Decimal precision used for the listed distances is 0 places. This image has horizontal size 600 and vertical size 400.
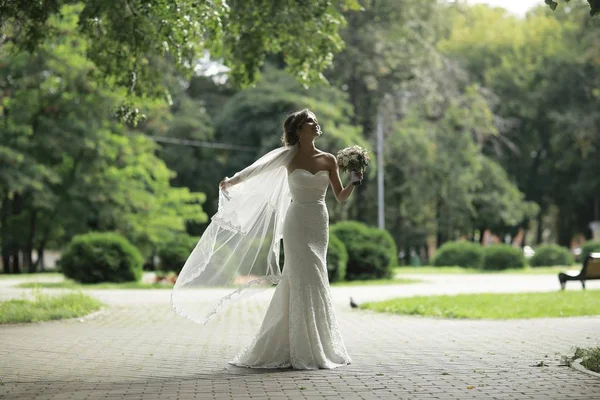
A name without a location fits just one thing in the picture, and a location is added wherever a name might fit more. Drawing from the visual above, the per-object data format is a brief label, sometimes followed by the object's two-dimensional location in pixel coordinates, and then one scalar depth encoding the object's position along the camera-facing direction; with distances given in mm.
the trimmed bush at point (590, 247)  44456
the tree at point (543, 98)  57906
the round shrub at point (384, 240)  32906
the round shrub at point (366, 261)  32219
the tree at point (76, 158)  40438
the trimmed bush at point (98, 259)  31078
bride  9953
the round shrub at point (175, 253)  31688
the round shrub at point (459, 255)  47531
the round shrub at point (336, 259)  30203
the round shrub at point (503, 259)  44438
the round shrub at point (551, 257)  48312
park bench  20578
